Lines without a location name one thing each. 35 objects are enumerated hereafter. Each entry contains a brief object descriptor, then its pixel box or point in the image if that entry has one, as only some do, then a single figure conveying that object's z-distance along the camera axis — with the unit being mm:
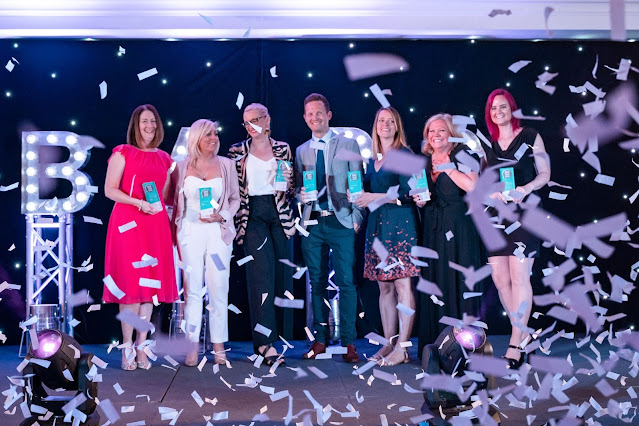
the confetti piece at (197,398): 3592
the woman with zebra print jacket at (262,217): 4641
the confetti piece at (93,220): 5584
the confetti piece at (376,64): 5907
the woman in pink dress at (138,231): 4516
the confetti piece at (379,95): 5855
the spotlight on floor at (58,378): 2849
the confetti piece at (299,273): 5563
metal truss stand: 5129
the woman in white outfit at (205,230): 4559
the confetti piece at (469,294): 4410
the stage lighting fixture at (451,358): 2916
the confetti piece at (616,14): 4578
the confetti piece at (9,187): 5622
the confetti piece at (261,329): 4643
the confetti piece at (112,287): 4387
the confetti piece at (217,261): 4539
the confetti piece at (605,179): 5949
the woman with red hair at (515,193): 4215
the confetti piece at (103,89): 5621
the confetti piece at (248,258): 4605
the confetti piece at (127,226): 4520
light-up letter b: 5203
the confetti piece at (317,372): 4247
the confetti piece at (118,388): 3815
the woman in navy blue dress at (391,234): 4559
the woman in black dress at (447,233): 4465
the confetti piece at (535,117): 5841
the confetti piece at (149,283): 4527
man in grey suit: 4676
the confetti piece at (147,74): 5688
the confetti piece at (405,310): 4578
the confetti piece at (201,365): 4384
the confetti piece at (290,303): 5330
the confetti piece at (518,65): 5848
